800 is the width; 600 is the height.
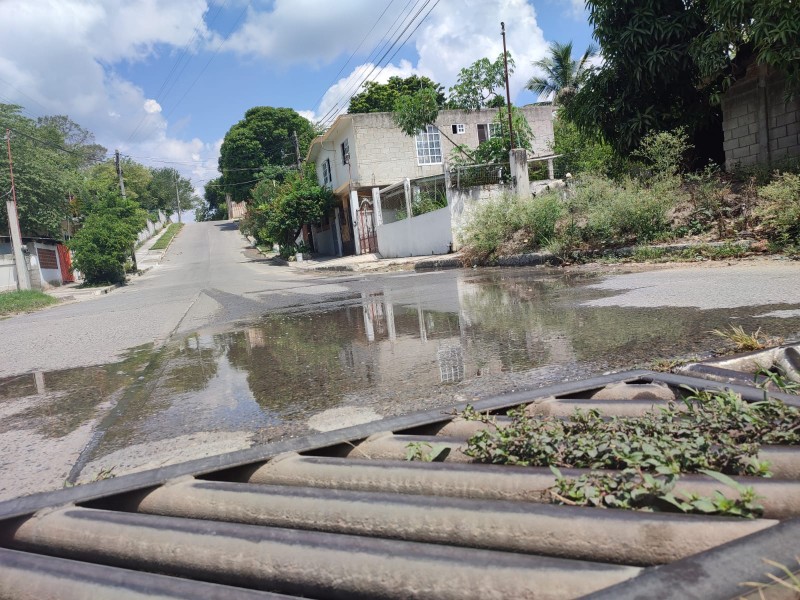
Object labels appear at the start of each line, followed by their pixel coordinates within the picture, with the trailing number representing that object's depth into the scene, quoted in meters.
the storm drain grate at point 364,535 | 1.27
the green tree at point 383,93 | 44.44
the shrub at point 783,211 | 8.52
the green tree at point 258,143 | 59.50
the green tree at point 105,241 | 26.66
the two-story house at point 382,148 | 27.45
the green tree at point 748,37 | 9.85
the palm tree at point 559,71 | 36.12
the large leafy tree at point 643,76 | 13.12
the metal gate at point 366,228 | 27.80
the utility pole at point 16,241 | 21.84
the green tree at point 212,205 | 82.66
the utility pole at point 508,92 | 18.17
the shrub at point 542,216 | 13.36
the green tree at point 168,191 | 73.31
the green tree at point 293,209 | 31.28
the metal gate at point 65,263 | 32.22
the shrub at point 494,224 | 14.70
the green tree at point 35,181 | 30.38
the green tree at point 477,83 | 21.70
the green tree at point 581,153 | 16.36
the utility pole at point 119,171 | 38.49
